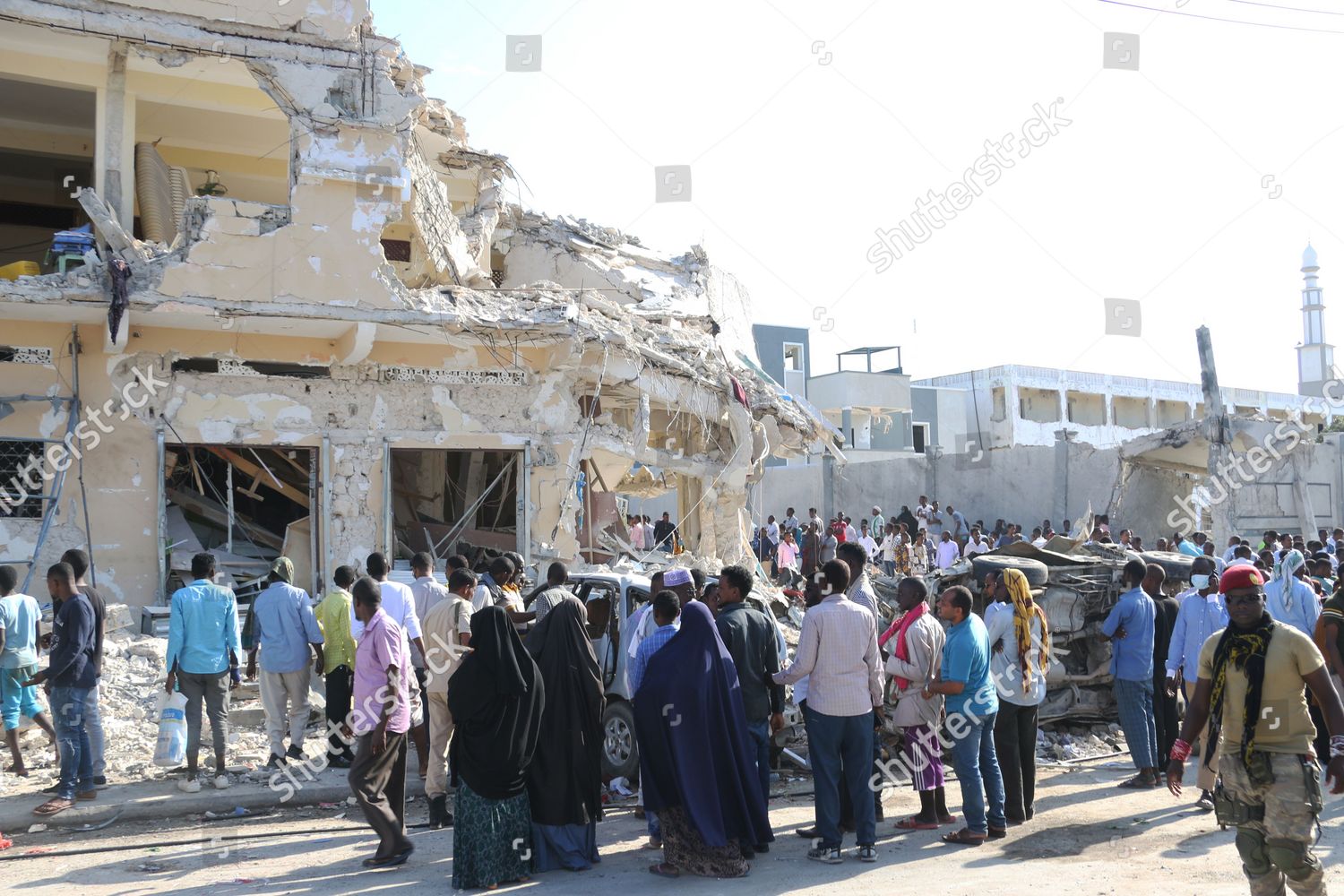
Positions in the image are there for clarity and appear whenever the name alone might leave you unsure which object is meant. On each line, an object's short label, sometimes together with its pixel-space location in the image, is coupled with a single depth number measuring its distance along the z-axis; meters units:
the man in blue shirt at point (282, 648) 8.38
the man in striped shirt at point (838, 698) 6.29
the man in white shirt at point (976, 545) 20.11
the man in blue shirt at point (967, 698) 6.57
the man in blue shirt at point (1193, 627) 7.93
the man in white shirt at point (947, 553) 20.17
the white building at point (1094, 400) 47.66
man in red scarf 6.89
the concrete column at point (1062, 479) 27.55
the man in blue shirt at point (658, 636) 6.46
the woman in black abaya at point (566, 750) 6.15
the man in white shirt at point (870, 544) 22.07
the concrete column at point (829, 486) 32.91
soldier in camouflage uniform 4.53
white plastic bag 8.00
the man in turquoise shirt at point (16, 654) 7.93
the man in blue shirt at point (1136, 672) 8.18
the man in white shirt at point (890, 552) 21.39
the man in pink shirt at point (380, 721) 6.21
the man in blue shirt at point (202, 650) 7.96
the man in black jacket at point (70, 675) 7.52
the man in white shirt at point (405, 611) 7.75
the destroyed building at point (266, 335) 11.78
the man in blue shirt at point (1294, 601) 8.62
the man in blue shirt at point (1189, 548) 14.30
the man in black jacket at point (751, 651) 6.73
